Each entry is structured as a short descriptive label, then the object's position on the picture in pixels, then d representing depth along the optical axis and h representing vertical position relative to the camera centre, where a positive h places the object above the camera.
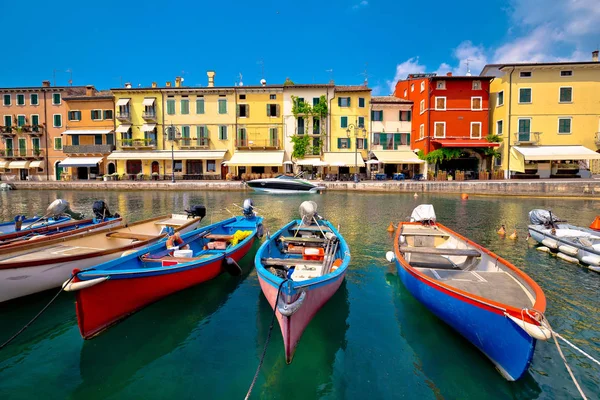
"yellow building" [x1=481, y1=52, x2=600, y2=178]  34.38 +6.63
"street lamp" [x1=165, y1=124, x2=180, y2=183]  39.47 +5.72
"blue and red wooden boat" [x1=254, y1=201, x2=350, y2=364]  4.80 -1.66
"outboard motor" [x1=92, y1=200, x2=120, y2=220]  12.23 -0.97
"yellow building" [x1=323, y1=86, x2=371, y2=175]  39.66 +7.04
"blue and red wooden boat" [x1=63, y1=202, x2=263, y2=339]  5.40 -1.74
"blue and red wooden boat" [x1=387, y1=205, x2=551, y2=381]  4.17 -1.77
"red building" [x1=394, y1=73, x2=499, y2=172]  36.72 +7.32
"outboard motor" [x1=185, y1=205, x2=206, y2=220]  12.82 -1.11
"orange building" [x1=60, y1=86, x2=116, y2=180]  40.06 +5.81
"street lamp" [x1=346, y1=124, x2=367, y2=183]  39.50 +5.79
